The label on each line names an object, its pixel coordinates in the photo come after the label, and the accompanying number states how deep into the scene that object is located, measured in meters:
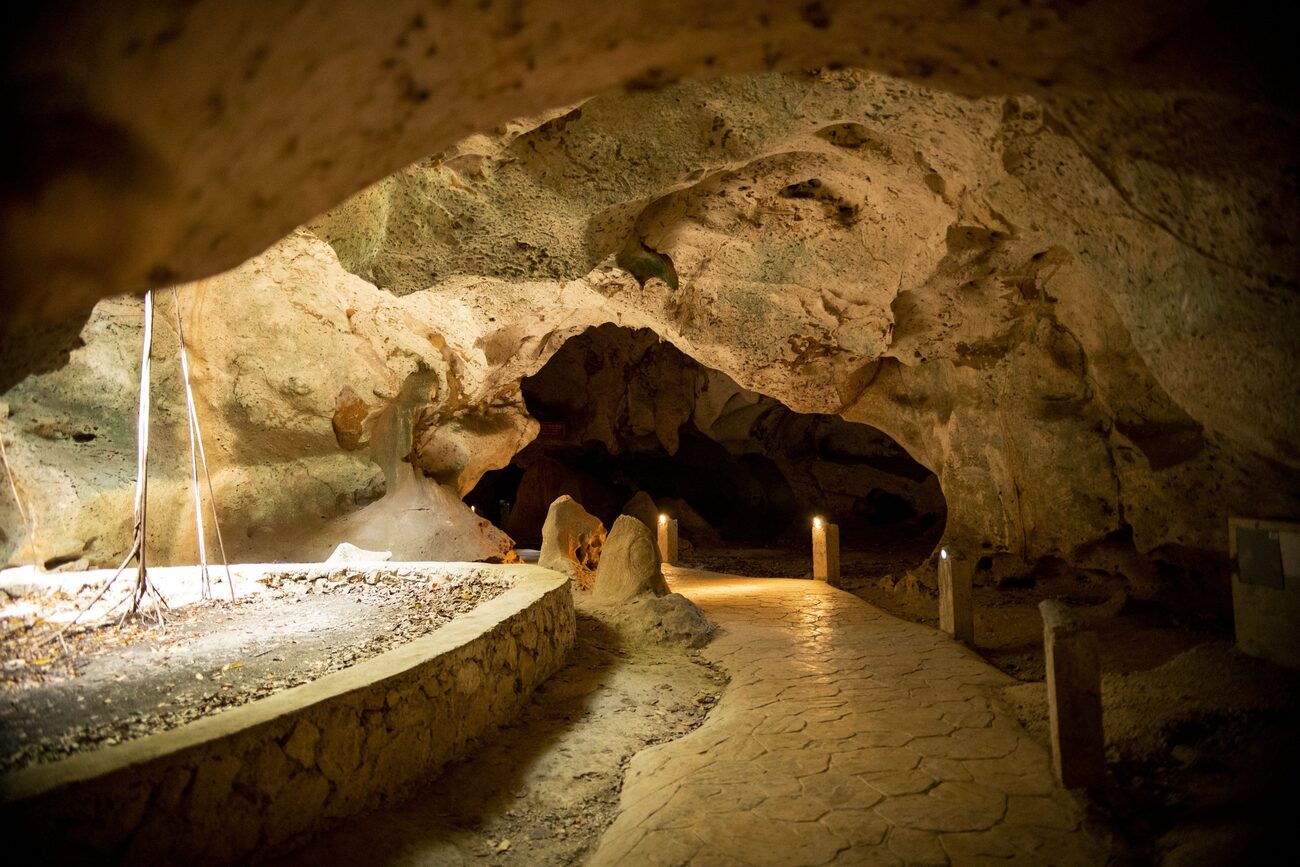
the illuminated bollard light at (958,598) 7.23
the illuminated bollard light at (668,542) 14.27
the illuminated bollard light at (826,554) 11.30
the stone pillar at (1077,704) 3.81
